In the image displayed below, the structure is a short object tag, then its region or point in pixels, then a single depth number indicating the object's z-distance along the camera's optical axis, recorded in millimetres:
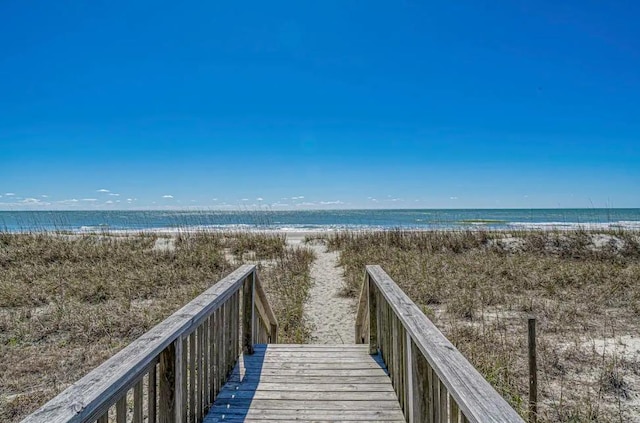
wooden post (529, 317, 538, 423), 3375
